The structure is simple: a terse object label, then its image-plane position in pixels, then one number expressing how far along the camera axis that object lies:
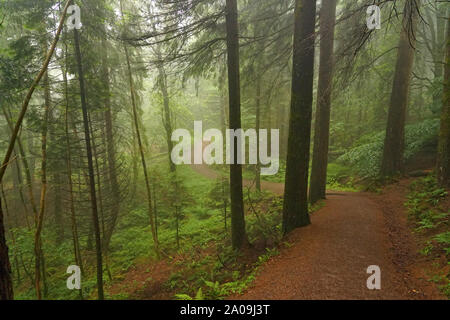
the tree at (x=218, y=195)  12.92
